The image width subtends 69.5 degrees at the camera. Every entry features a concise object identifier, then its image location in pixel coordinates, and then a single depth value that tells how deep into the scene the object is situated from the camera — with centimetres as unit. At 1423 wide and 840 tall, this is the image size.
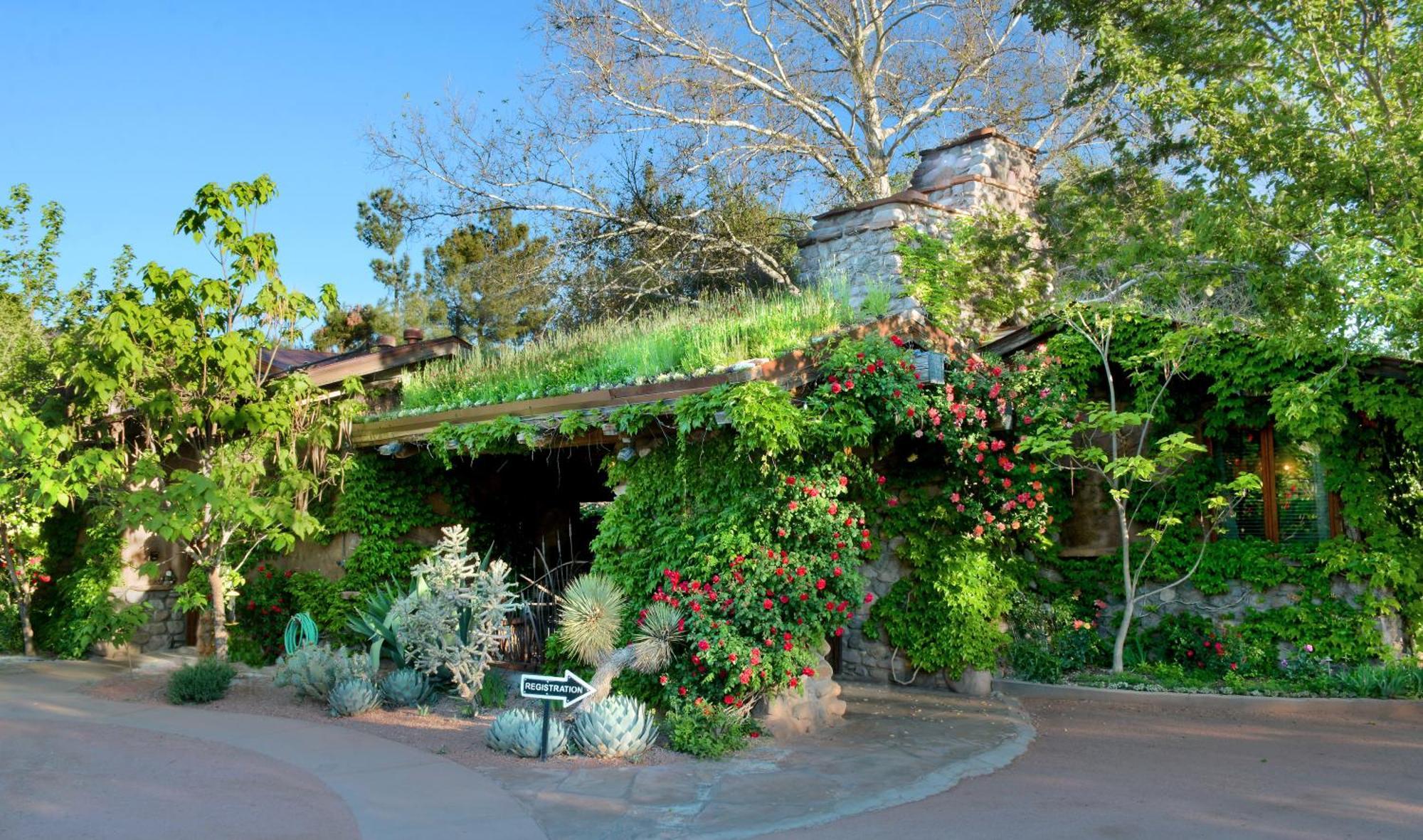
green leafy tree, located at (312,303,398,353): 2733
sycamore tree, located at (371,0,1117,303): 1825
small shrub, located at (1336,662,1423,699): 925
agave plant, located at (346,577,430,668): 968
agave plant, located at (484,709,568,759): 741
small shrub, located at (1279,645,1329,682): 991
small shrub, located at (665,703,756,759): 750
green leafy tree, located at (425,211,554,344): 2397
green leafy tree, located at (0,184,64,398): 1477
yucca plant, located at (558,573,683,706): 817
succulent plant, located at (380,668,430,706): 922
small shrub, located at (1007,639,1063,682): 1064
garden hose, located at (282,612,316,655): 1055
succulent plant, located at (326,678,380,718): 882
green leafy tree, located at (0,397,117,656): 920
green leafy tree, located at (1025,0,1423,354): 873
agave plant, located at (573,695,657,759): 732
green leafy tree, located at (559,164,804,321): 1856
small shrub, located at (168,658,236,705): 930
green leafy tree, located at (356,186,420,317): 2917
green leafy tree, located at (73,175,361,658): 956
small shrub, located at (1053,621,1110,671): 1099
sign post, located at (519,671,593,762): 703
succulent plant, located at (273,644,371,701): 913
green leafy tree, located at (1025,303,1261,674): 1003
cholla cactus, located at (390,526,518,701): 892
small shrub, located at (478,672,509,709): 930
